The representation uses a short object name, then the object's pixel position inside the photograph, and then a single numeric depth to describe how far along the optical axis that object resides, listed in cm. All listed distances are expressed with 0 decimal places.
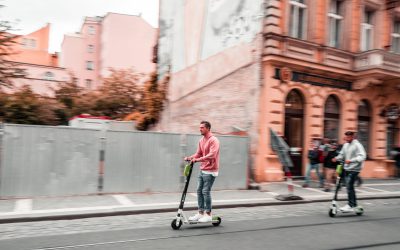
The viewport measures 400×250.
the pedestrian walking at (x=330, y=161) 1355
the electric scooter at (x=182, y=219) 693
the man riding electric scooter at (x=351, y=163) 870
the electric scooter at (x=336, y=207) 859
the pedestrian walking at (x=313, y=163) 1354
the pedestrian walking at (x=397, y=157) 1766
